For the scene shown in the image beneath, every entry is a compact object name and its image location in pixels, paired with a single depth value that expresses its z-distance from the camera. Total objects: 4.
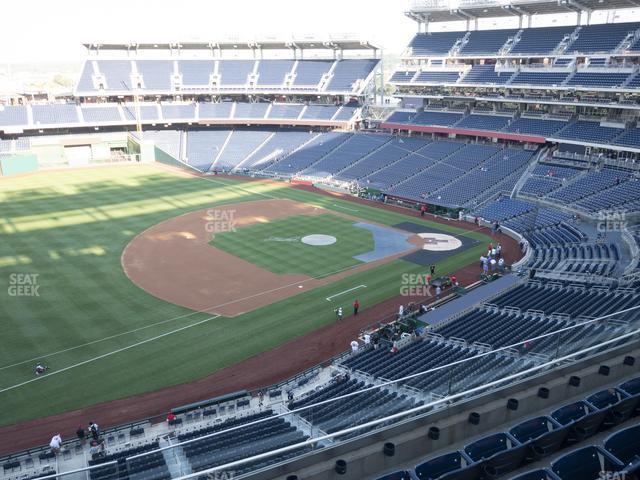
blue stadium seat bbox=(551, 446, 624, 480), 6.86
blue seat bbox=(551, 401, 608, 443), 8.11
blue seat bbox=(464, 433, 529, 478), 7.30
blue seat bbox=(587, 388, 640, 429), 8.46
